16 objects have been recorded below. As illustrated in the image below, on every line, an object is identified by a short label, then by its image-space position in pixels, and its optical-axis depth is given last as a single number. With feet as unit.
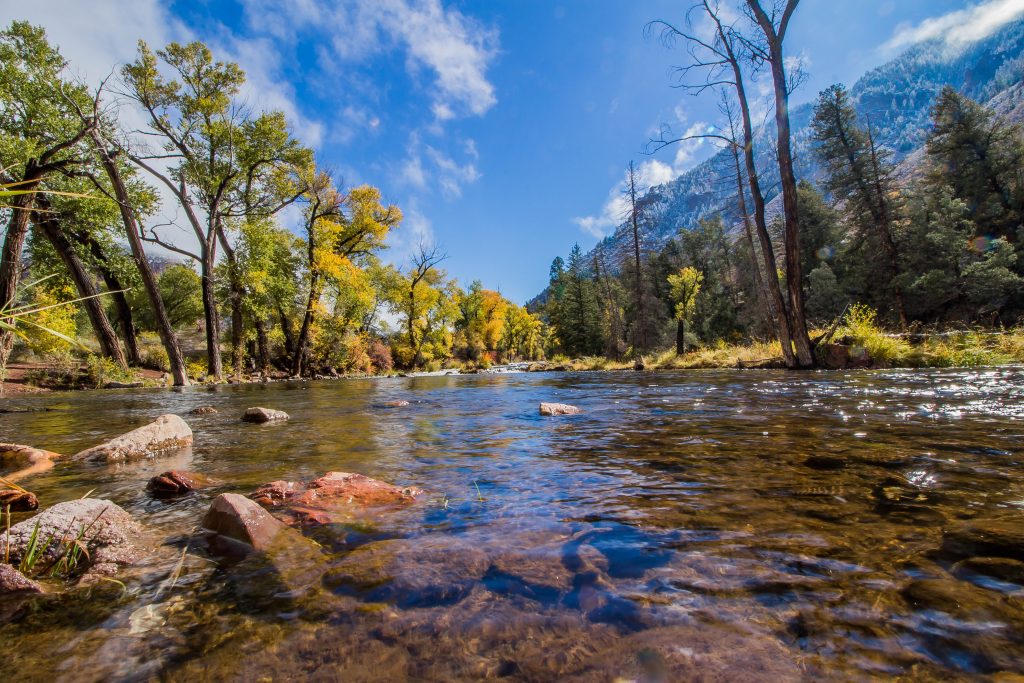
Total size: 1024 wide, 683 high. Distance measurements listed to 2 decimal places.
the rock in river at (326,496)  8.04
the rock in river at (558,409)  20.88
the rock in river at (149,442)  12.94
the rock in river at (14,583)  5.24
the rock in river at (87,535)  6.12
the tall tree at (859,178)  96.48
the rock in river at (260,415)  21.57
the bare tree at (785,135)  32.30
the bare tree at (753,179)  35.60
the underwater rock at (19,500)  8.19
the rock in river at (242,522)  6.72
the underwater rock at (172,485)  9.43
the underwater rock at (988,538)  5.23
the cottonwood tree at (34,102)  41.65
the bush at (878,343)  34.60
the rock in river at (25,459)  11.93
